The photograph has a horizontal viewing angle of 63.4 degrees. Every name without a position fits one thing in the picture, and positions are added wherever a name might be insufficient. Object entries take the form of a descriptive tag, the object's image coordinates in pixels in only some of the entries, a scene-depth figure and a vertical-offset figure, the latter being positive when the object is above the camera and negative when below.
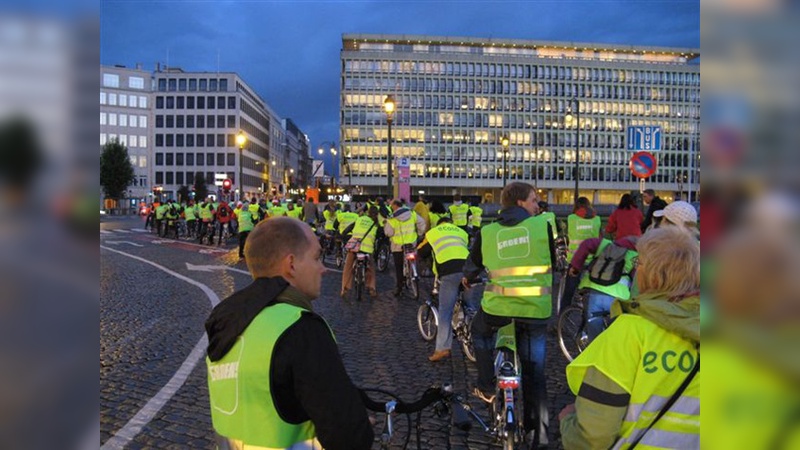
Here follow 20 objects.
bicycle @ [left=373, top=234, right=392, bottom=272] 17.98 -1.04
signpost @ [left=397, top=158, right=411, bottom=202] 28.33 +1.67
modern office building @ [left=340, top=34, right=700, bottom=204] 112.94 +18.57
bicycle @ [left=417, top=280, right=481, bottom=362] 7.71 -1.37
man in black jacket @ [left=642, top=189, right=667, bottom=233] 11.76 +0.32
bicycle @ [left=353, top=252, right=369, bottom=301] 12.84 -1.14
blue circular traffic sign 12.41 +1.06
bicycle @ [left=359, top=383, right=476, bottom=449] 2.61 -0.79
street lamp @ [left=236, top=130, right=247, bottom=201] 29.13 +3.37
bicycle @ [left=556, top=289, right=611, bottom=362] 7.78 -1.44
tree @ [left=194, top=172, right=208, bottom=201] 103.28 +4.12
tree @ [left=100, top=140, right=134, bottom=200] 90.81 +6.06
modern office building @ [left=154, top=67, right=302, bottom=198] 114.25 +15.49
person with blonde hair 2.12 -0.53
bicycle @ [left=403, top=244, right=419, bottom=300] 12.95 -1.06
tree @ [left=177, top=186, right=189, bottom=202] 101.34 +3.07
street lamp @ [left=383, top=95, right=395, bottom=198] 20.56 +3.44
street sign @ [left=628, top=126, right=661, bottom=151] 13.29 +1.68
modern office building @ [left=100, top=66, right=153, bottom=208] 108.19 +15.68
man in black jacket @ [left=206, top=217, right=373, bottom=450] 2.04 -0.52
